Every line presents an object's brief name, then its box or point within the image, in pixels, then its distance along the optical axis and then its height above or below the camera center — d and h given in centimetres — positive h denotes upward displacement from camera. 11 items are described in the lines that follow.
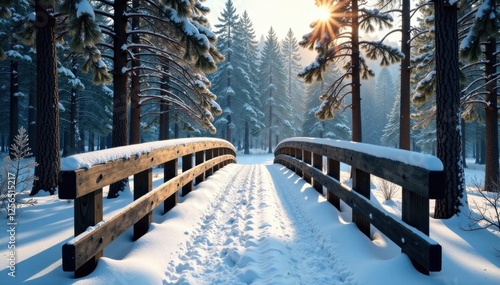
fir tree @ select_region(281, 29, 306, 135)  5414 +1238
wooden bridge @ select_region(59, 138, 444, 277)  246 -56
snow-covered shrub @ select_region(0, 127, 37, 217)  462 -74
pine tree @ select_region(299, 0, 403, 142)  1168 +419
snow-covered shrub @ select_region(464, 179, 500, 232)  421 -124
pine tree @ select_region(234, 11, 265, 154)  3694 +675
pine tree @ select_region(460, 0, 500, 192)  1172 +140
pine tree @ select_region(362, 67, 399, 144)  6044 +824
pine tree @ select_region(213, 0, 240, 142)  3594 +1081
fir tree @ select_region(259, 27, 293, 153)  4225 +767
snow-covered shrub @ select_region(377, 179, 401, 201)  629 -111
